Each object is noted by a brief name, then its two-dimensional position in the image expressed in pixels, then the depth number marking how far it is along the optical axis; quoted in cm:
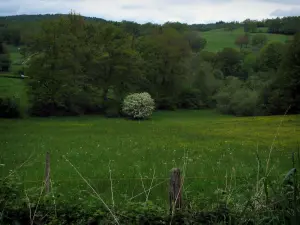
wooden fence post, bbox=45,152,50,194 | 658
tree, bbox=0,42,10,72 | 5100
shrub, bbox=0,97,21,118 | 4884
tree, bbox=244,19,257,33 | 12081
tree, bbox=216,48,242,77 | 9181
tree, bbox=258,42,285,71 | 7350
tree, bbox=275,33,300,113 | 5156
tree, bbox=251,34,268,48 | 10025
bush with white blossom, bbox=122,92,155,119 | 5488
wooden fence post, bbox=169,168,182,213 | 572
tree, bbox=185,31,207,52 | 9564
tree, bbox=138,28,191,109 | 6606
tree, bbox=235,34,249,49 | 10831
